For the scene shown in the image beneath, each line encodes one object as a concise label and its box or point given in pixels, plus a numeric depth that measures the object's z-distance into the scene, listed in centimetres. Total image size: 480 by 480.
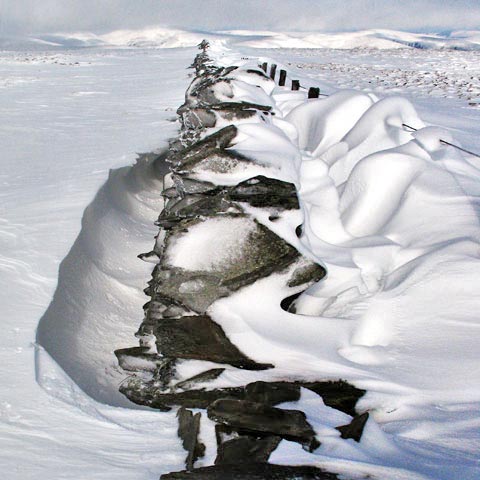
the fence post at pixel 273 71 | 1312
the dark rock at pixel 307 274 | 352
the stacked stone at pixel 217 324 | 218
